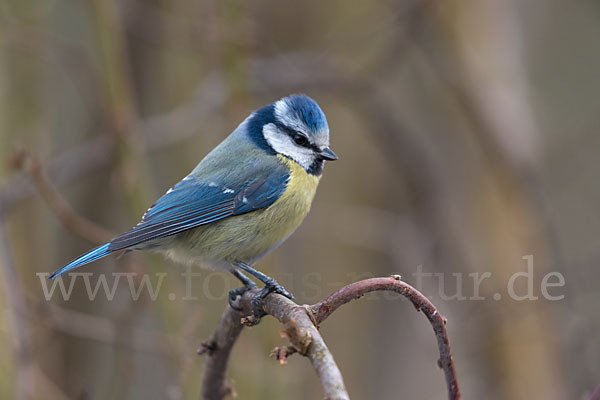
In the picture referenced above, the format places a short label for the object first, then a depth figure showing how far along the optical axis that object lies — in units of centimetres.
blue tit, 537
